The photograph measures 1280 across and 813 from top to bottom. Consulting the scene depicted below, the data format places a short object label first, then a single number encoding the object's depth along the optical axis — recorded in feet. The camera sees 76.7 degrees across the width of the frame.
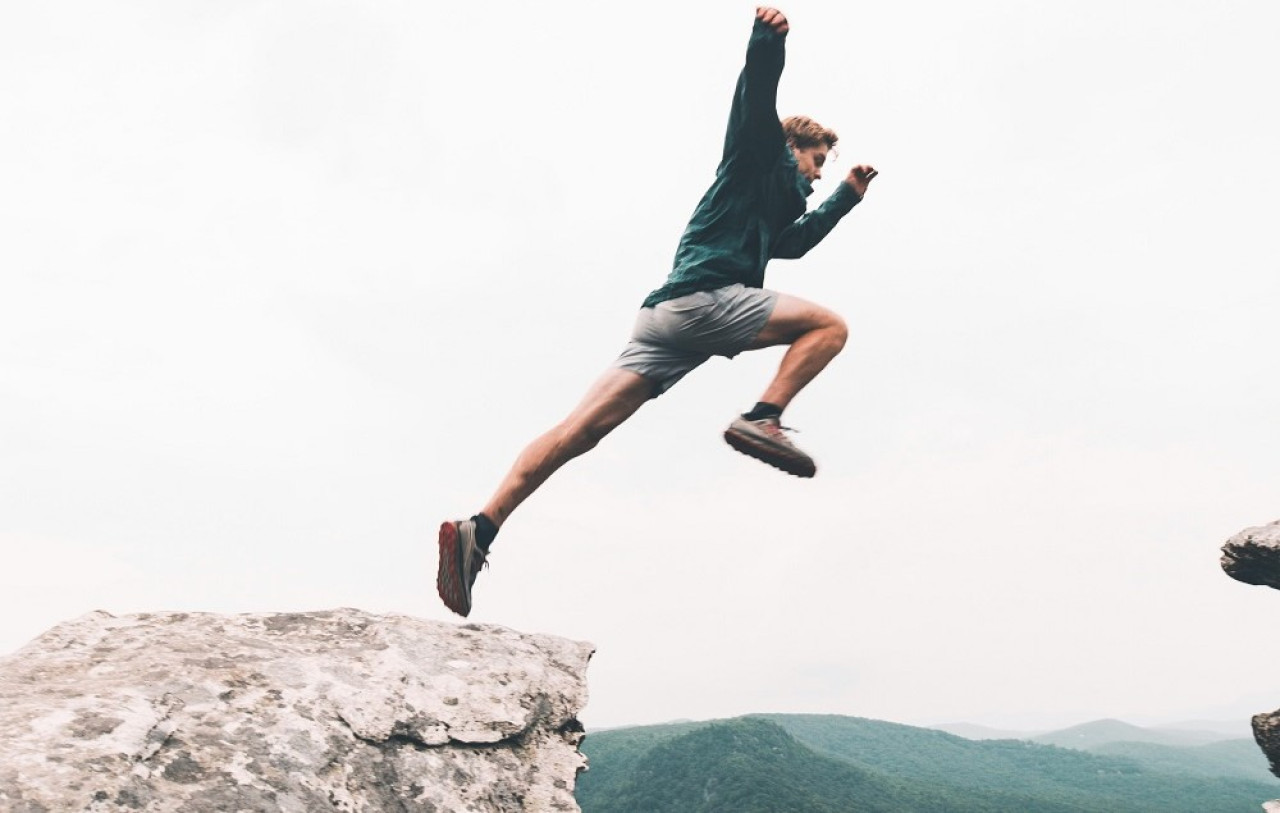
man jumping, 14.52
